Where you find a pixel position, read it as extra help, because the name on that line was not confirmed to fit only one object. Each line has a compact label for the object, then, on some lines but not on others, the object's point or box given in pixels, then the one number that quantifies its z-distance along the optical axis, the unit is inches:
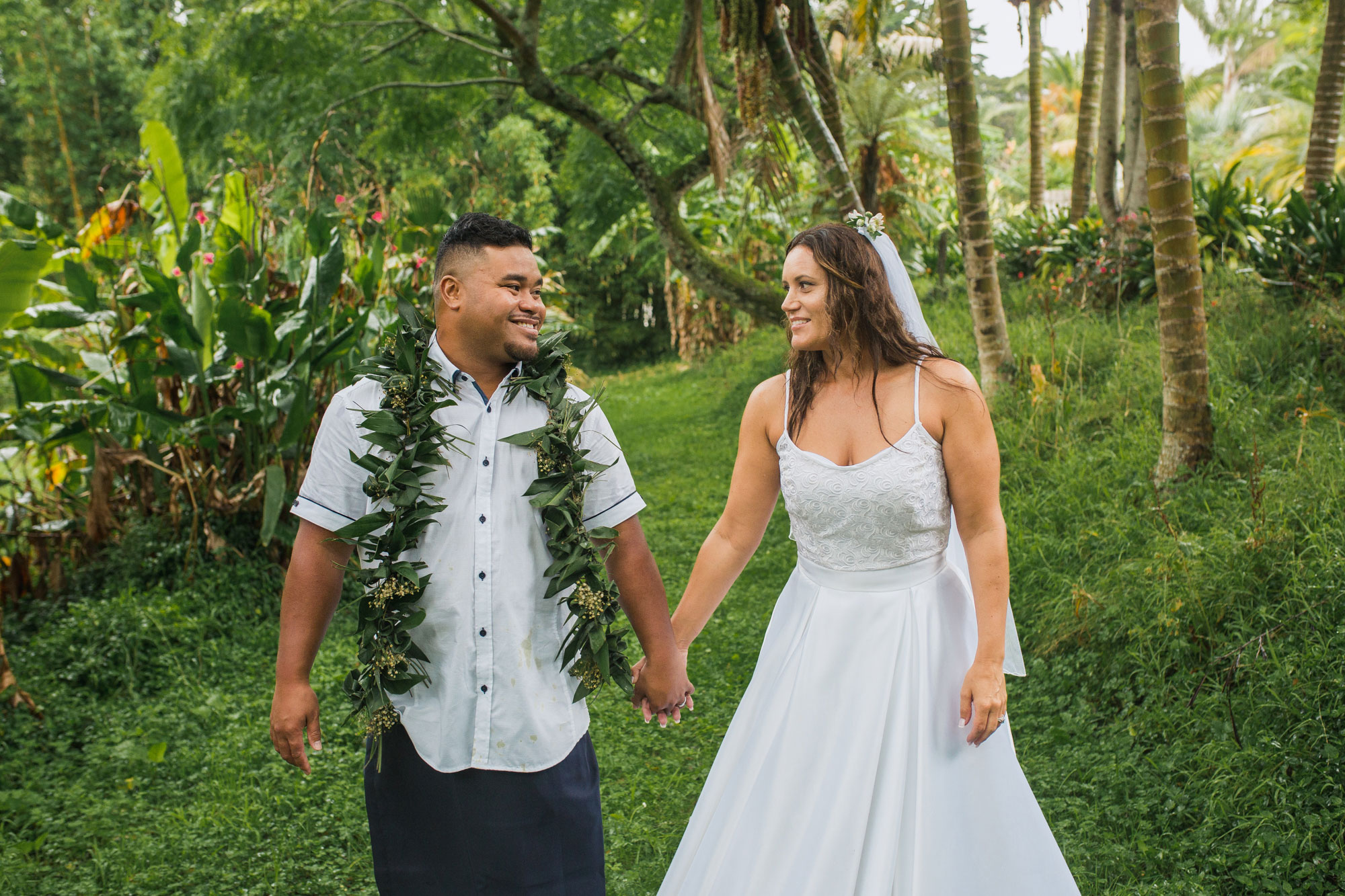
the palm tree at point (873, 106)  462.3
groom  91.6
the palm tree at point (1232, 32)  1660.9
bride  97.2
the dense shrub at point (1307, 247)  280.2
